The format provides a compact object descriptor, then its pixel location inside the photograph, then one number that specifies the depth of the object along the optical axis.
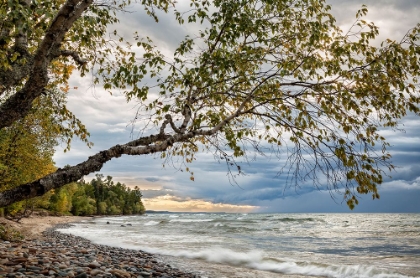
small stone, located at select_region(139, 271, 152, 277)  11.09
